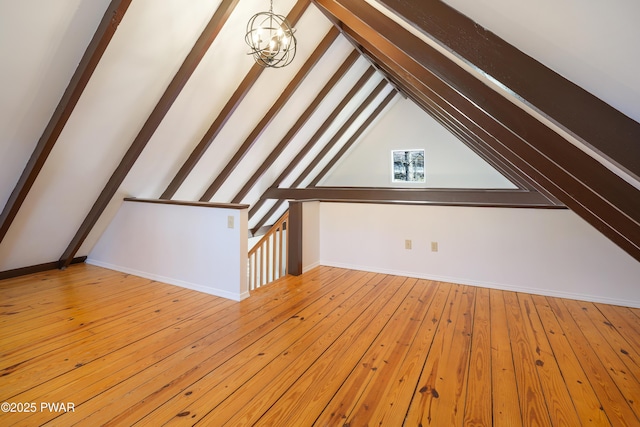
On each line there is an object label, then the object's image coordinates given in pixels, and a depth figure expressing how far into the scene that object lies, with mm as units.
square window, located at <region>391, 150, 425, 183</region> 6496
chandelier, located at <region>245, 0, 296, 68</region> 2365
